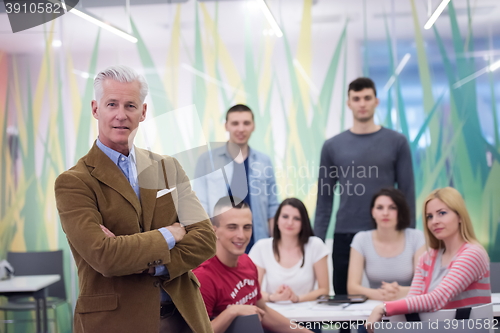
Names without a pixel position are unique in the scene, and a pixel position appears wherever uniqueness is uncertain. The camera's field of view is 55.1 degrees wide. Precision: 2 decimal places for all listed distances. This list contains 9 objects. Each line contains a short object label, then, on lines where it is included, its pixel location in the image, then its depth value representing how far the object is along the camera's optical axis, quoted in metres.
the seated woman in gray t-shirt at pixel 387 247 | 2.98
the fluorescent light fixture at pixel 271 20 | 3.90
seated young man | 2.11
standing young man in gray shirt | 3.46
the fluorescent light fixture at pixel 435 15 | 3.98
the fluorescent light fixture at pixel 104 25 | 4.20
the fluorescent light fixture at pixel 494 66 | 4.04
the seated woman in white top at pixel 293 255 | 3.02
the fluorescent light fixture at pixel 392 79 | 4.11
